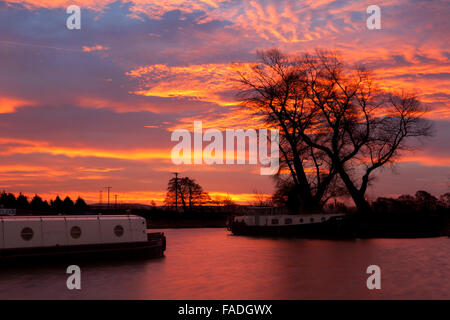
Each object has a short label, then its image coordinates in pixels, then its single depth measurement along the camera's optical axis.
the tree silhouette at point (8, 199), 113.94
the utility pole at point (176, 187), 129.29
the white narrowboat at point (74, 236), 31.59
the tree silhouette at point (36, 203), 114.94
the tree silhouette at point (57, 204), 115.35
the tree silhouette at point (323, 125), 58.00
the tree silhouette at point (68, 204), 117.43
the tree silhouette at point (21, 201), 119.44
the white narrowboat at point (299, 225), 58.94
